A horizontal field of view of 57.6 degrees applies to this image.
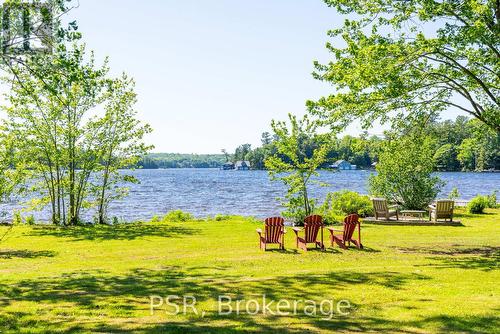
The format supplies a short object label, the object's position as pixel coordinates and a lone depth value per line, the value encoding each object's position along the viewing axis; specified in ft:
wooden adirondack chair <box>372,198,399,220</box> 67.46
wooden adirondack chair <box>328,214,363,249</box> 43.50
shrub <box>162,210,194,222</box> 79.41
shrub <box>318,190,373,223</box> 76.48
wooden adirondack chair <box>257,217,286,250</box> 42.65
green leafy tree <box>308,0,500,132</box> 36.55
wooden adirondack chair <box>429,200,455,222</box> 65.05
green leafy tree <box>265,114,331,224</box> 67.21
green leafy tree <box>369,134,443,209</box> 82.33
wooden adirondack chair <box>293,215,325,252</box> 43.39
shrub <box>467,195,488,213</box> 82.02
